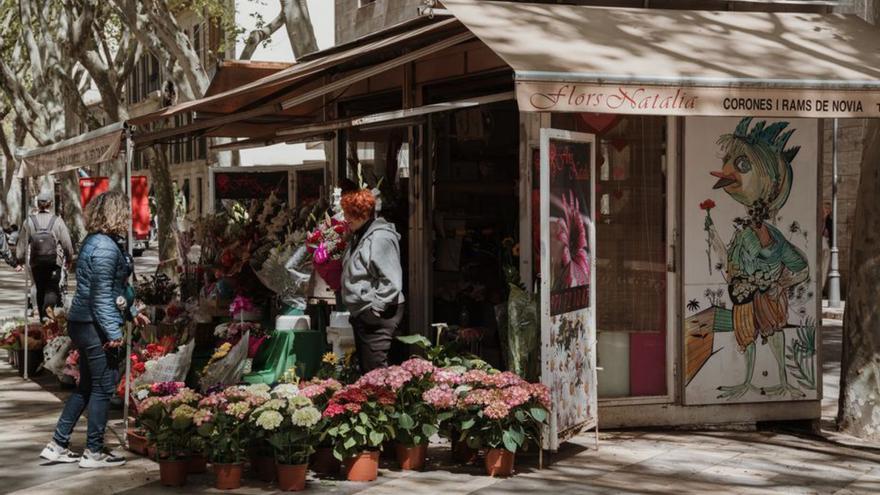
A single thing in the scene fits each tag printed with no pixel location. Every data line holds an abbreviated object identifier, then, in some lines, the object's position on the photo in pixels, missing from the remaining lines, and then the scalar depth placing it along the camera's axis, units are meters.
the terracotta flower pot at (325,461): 7.55
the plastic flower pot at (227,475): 7.23
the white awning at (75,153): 9.35
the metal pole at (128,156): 8.73
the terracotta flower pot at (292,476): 7.16
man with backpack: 14.73
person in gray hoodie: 8.17
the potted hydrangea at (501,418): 7.36
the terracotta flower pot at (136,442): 8.34
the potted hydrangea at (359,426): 7.32
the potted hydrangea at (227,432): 7.23
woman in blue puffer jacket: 7.84
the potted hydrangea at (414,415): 7.49
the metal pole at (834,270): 20.29
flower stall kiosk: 7.45
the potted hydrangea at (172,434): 7.33
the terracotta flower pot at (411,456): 7.64
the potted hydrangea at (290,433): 7.13
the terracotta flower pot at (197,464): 7.56
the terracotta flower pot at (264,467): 7.44
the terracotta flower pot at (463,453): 7.82
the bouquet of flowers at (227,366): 9.00
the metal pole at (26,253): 12.54
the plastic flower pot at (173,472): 7.34
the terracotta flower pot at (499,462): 7.44
